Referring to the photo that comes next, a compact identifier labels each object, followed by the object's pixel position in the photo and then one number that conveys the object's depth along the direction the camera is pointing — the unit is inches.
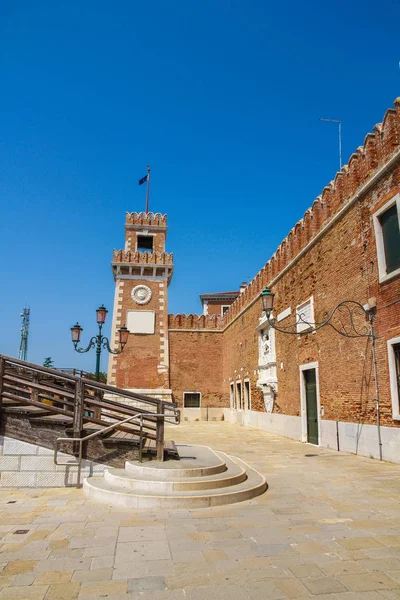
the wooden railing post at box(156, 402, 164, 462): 266.5
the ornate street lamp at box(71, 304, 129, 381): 495.5
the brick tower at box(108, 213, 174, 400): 963.3
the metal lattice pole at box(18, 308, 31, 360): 1876.5
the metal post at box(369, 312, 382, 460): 348.5
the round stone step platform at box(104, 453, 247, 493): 222.4
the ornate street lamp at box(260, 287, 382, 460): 361.0
